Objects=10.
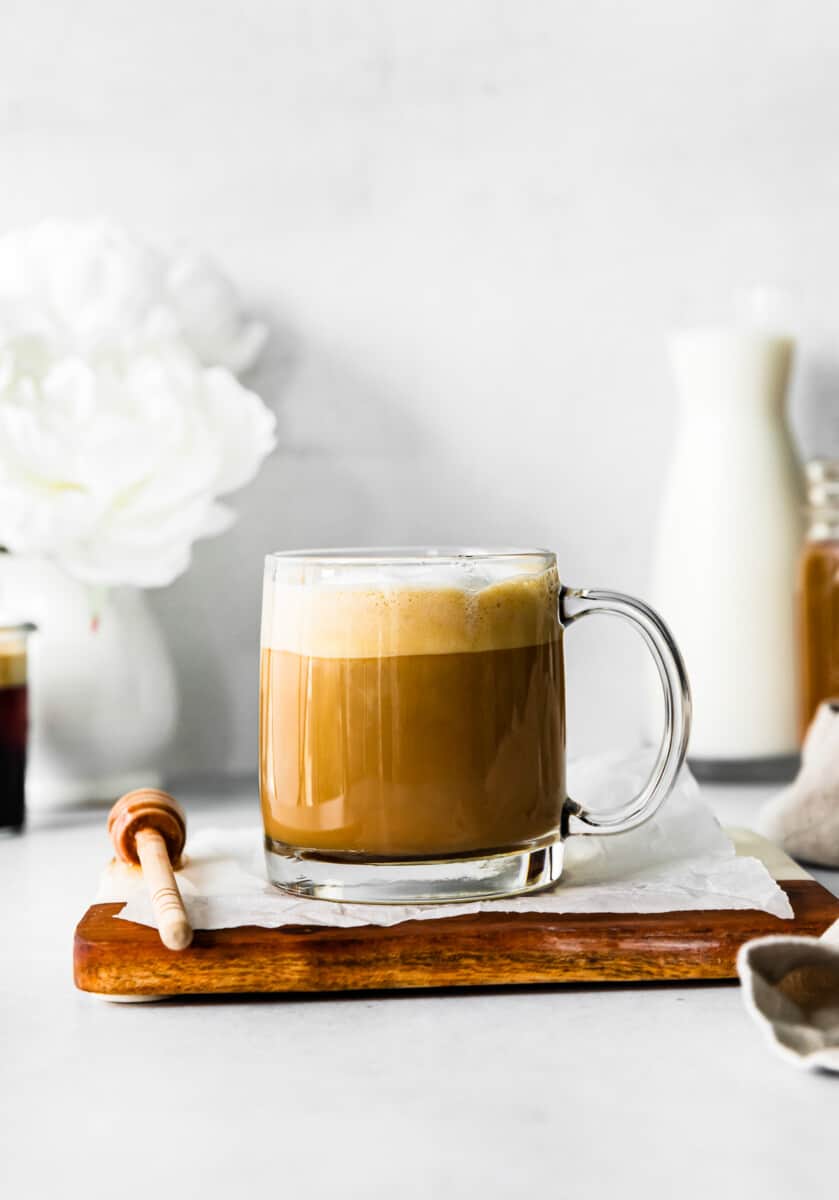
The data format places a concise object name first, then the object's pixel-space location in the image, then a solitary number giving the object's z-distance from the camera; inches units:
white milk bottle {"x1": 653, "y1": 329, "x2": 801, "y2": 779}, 41.6
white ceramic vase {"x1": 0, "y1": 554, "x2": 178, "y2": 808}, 40.4
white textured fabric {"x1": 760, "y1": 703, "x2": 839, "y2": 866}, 30.7
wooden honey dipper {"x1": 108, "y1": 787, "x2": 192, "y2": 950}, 25.4
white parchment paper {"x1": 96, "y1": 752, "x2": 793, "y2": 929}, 23.4
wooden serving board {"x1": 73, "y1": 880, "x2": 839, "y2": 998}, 22.0
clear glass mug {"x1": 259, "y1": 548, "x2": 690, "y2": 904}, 24.0
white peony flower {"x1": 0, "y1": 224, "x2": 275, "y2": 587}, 37.3
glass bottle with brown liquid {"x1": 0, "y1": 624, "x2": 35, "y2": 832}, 36.9
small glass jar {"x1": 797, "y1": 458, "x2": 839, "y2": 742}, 40.7
